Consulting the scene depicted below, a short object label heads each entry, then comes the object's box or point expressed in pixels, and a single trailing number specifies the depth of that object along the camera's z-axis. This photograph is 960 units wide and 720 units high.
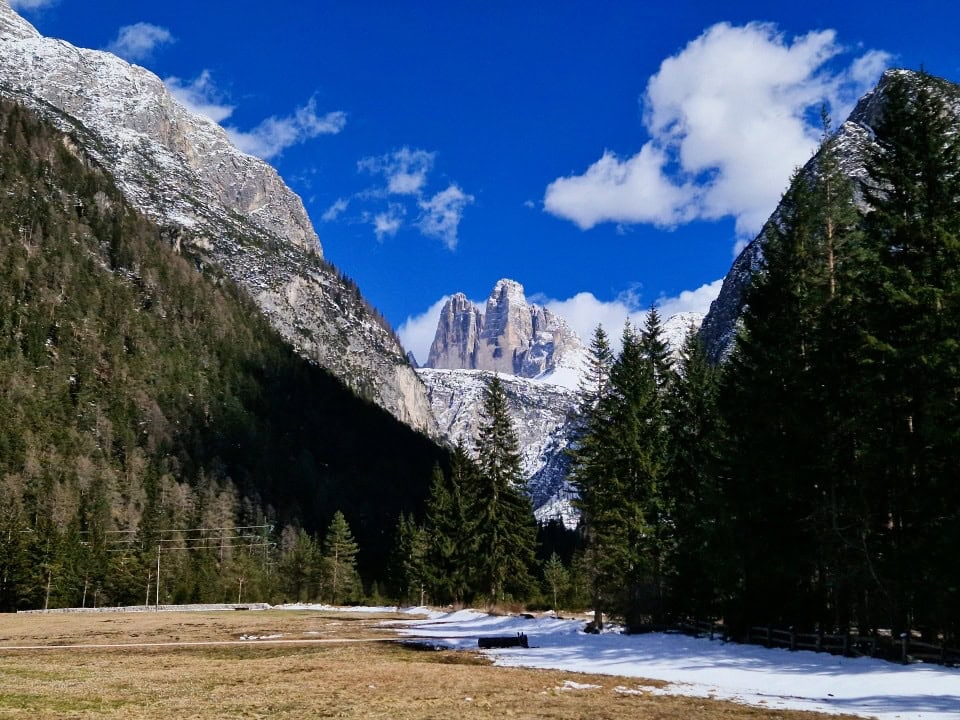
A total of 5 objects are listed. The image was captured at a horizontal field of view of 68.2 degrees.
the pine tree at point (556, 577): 90.44
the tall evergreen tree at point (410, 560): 80.88
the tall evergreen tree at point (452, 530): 61.72
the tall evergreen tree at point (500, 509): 53.69
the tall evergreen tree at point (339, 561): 94.44
